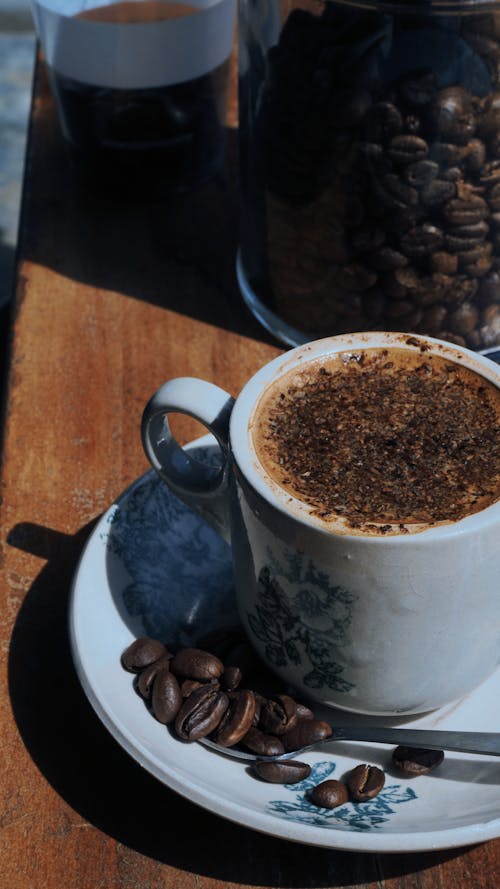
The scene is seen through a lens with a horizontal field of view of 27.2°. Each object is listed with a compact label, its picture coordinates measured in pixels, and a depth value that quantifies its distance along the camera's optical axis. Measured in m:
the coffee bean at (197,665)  0.64
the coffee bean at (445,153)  0.77
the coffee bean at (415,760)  0.60
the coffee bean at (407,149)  0.77
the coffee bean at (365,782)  0.58
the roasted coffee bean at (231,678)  0.63
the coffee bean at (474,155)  0.78
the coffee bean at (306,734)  0.61
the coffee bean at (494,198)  0.80
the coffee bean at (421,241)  0.82
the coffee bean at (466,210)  0.80
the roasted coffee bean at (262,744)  0.60
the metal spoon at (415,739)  0.59
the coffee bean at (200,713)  0.61
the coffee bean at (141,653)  0.65
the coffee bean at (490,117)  0.77
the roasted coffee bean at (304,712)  0.62
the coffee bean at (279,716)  0.61
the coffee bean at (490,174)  0.79
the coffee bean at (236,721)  0.60
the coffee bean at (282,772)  0.59
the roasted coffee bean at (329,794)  0.58
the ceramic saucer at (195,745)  0.55
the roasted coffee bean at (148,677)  0.63
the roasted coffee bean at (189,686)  0.63
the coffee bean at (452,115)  0.76
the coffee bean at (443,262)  0.83
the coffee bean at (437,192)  0.79
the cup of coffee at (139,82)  1.05
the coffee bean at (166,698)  0.62
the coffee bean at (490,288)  0.86
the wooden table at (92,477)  0.60
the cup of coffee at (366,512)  0.55
